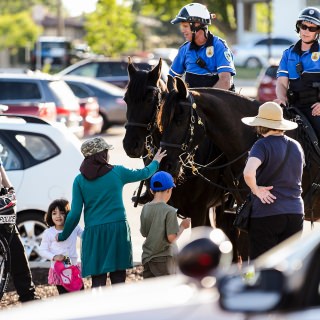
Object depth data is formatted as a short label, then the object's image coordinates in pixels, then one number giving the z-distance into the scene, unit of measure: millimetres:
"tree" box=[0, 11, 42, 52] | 88812
